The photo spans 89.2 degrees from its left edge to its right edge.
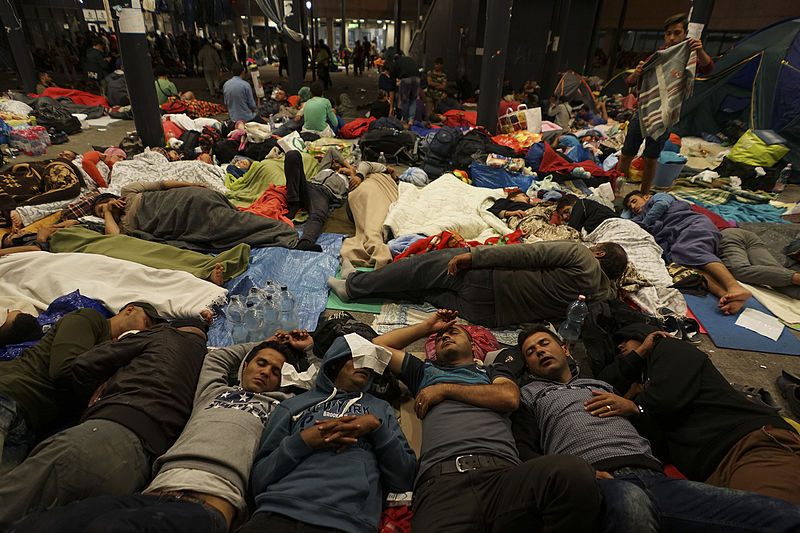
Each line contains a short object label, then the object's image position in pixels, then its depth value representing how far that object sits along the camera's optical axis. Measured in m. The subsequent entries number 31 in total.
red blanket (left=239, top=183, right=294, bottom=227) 4.54
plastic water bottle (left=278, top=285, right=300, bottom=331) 3.04
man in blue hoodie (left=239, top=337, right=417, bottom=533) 1.63
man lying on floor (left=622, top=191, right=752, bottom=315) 3.39
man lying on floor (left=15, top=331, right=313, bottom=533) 1.38
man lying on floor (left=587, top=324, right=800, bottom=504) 1.72
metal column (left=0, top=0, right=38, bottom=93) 8.27
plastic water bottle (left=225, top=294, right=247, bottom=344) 3.00
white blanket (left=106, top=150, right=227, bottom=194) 4.84
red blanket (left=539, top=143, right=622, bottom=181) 5.74
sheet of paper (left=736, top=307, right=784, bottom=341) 3.11
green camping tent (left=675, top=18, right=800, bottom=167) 6.47
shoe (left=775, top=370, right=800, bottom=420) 2.46
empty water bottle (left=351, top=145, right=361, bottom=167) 6.40
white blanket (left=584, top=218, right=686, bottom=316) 3.34
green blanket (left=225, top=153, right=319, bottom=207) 5.05
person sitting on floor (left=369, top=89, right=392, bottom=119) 8.82
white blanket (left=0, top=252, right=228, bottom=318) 2.84
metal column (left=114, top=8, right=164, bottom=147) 5.49
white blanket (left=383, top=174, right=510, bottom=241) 4.14
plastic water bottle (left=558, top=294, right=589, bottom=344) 2.99
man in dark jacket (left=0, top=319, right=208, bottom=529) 1.53
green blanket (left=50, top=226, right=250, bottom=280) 3.35
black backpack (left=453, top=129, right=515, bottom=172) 6.04
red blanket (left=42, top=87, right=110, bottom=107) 9.19
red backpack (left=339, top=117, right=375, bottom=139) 8.03
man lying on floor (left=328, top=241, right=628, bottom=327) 3.02
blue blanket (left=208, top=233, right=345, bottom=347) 3.15
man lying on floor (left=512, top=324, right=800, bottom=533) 1.46
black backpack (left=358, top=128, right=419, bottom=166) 6.74
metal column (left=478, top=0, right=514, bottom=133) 6.66
